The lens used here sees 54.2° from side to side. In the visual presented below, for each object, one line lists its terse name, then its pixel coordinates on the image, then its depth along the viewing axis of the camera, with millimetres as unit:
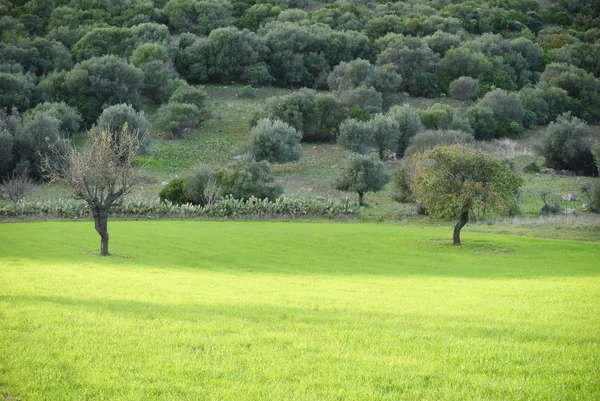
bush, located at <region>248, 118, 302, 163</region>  73938
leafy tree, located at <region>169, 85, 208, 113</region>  90750
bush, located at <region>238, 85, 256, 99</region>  105875
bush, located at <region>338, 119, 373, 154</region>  77688
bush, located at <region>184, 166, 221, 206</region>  57656
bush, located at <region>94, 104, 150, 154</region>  76438
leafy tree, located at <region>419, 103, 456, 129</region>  87000
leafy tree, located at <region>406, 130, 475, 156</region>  73938
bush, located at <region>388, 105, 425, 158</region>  83312
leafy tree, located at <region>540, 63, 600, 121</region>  108812
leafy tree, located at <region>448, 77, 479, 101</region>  106938
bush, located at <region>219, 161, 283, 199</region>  57438
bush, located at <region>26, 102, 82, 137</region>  79938
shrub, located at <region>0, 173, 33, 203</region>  56656
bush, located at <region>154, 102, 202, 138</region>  85500
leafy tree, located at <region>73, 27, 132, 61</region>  105062
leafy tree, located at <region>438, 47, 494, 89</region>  114750
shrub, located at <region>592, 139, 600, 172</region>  64938
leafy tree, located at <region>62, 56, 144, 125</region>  90312
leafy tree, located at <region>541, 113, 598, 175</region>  79000
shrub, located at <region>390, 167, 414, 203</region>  59688
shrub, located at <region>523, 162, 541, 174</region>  76194
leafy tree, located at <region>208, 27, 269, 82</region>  110744
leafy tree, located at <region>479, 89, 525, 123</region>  97562
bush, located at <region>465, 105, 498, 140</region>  91625
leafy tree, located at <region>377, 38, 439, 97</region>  111250
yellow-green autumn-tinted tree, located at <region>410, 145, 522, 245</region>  38094
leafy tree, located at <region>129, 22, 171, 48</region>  111062
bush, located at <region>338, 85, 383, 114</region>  94462
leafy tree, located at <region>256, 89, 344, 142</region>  86438
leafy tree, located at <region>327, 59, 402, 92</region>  101812
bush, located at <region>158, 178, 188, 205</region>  58750
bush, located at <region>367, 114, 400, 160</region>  79188
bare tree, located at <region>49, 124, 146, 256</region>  31875
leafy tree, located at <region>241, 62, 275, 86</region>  109875
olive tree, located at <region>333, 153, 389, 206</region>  60344
